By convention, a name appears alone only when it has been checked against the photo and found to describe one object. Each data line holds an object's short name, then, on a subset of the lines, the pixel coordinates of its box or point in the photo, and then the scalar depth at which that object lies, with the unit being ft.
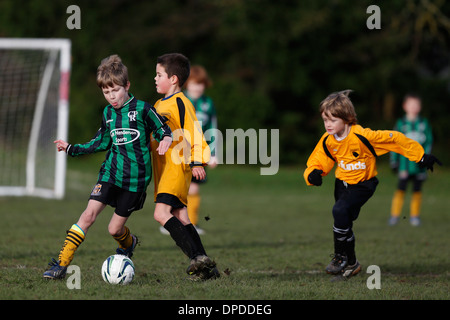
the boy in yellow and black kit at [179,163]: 35.53
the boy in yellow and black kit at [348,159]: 37.83
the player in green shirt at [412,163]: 72.90
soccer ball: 33.76
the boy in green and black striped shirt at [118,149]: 34.78
